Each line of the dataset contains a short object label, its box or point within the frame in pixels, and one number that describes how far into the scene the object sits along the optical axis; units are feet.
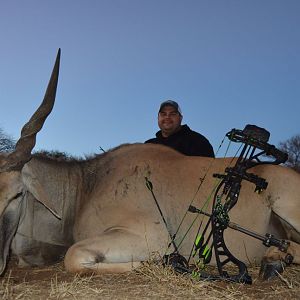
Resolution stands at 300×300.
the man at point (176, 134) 12.46
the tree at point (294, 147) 44.12
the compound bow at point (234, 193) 7.30
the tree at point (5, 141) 35.47
